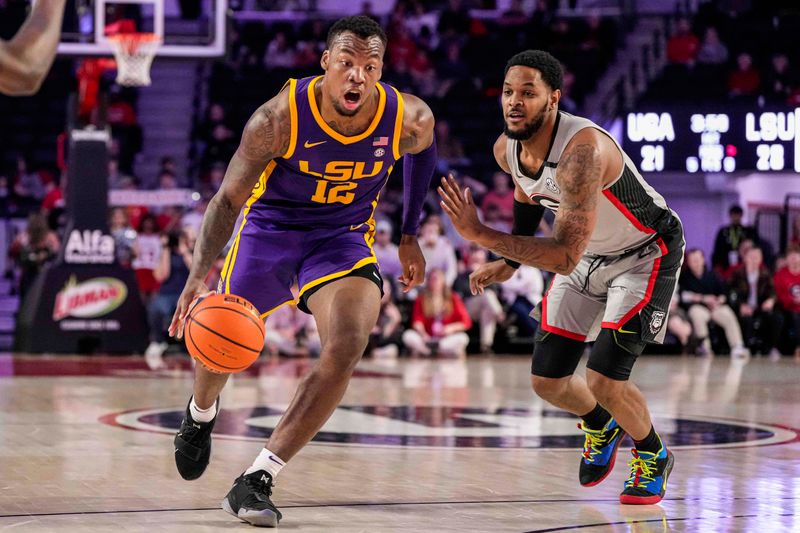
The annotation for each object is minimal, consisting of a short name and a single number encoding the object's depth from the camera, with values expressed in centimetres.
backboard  2223
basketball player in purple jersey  848
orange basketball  843
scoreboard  2647
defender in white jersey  885
